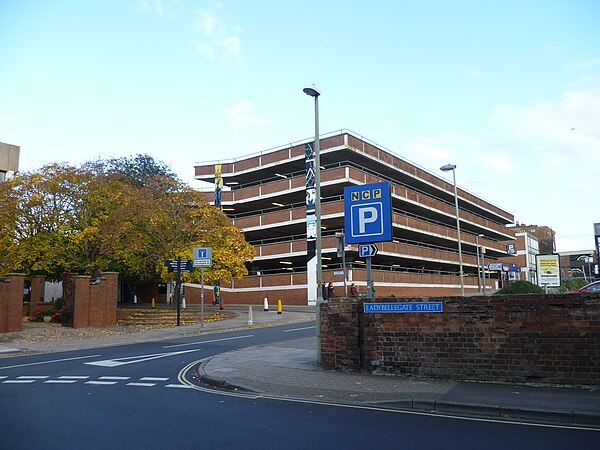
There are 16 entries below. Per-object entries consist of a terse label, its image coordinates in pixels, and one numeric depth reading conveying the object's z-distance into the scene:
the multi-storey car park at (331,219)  43.62
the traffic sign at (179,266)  24.03
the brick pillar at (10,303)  20.84
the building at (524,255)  81.09
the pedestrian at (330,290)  32.16
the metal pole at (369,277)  11.12
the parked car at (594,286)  16.92
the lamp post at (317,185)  12.09
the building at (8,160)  42.78
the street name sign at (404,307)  9.76
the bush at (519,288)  21.43
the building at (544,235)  116.00
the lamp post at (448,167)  31.27
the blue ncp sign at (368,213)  11.12
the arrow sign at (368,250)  11.46
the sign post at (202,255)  22.83
